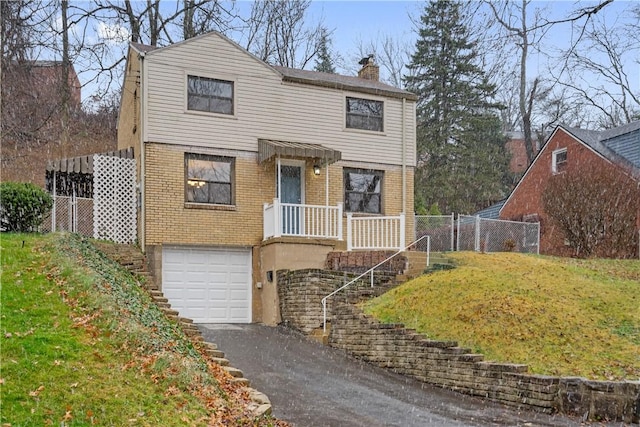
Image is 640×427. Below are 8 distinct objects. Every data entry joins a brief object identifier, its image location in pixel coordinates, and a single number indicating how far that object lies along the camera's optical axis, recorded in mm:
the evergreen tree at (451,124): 35812
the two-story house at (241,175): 16062
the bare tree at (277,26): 32438
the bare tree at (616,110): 31062
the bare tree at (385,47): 38375
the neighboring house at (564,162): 22312
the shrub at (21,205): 14055
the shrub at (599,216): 19062
